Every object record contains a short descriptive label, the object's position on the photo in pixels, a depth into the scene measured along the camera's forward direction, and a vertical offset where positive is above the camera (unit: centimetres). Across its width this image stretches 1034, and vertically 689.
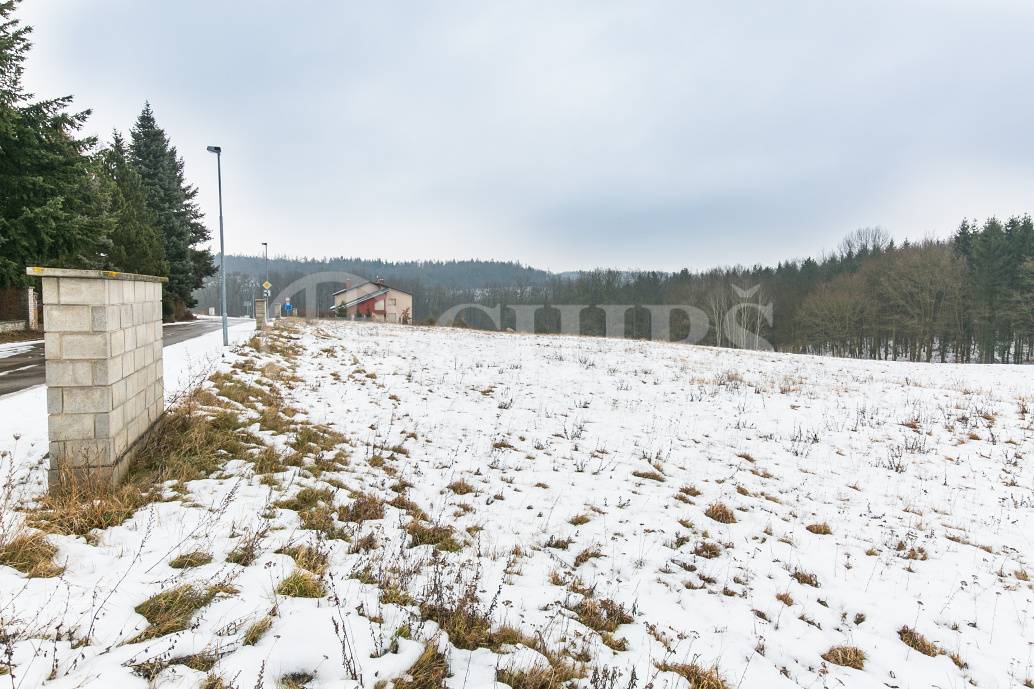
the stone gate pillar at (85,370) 421 -67
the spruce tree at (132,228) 2361 +355
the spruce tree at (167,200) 3114 +645
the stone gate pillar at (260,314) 1902 -55
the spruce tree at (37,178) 1552 +404
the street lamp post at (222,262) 1451 +124
